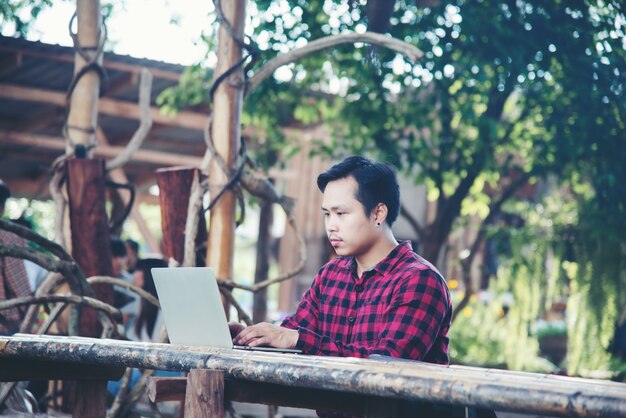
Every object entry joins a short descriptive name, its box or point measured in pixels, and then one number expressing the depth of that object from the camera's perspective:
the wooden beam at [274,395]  2.82
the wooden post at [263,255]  9.53
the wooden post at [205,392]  2.71
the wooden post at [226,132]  4.94
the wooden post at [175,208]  5.16
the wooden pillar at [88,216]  5.10
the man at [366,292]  3.20
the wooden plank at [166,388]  2.90
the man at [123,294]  7.23
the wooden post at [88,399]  3.79
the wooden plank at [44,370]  3.44
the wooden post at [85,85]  5.40
